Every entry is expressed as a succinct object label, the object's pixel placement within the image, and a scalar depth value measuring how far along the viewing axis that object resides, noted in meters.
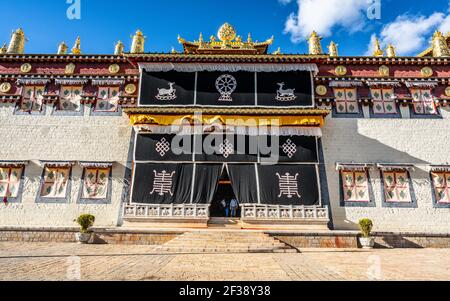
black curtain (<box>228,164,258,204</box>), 13.77
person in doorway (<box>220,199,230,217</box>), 16.08
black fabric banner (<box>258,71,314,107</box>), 15.49
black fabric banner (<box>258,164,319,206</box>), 13.70
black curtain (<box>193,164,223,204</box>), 13.73
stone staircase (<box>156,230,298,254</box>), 9.96
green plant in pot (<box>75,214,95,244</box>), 11.77
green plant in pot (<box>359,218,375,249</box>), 11.70
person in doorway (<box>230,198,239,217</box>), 15.70
